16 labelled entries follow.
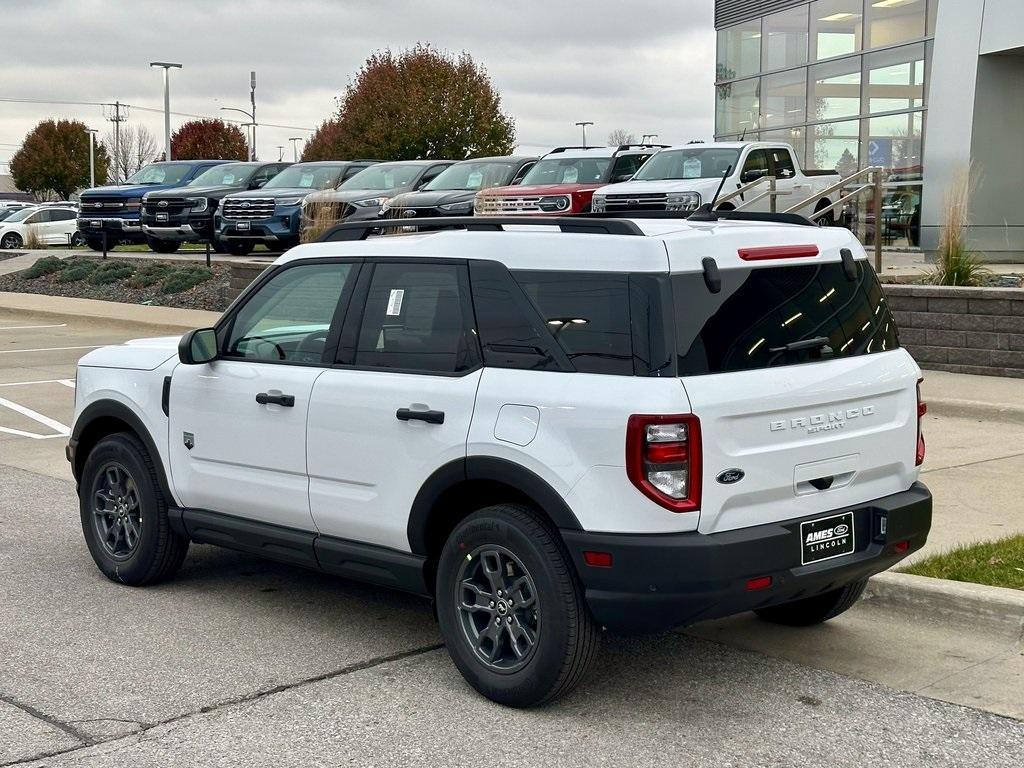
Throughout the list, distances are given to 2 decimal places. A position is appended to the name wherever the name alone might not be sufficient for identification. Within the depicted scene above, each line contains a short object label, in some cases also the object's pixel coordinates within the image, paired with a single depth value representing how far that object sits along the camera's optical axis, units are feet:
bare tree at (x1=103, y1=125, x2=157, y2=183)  375.82
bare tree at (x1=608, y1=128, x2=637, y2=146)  357.16
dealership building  73.77
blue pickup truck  98.73
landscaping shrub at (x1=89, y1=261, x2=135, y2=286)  86.22
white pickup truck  64.49
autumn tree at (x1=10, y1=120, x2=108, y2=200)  317.42
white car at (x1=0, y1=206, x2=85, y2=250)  142.92
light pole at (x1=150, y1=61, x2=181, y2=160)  182.91
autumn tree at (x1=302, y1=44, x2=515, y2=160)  154.51
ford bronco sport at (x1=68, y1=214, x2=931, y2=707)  14.89
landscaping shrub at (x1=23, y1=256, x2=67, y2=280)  95.14
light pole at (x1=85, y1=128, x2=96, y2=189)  300.24
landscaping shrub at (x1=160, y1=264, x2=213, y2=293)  79.15
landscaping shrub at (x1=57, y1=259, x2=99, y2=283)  90.02
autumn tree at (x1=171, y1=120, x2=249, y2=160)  319.88
